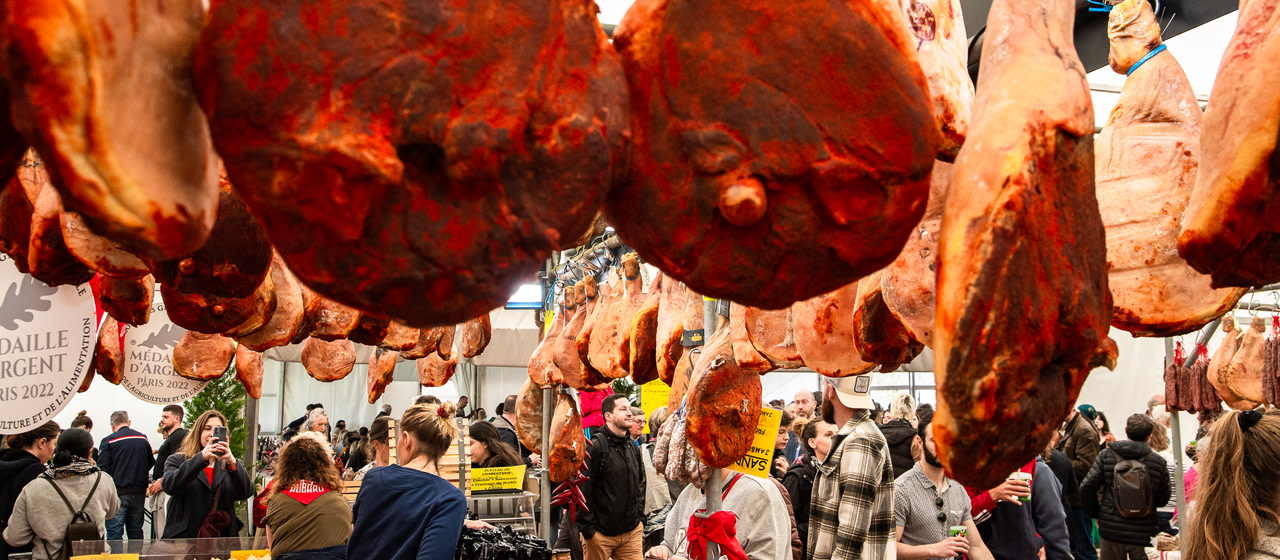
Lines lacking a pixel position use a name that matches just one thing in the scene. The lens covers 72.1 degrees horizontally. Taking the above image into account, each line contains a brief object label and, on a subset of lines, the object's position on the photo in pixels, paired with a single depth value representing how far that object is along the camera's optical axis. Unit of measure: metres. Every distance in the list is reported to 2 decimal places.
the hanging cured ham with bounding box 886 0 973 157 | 1.36
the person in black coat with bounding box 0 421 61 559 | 5.82
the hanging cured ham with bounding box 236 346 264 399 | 4.63
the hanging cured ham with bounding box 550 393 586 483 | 6.12
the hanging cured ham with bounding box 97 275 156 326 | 2.18
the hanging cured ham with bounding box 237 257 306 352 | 2.59
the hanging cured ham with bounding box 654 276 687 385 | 3.55
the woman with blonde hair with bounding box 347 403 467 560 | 4.06
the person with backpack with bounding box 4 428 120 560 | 5.50
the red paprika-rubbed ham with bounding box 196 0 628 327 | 0.76
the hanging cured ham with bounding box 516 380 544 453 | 6.74
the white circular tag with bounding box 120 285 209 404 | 3.99
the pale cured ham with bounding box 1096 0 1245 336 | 1.61
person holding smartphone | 6.34
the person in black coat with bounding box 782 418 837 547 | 6.05
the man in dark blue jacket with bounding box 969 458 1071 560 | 4.75
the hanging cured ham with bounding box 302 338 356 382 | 4.59
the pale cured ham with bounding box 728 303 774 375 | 2.79
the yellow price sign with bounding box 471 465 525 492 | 6.34
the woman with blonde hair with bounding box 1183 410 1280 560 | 3.03
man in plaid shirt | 4.15
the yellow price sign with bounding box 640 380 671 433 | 5.71
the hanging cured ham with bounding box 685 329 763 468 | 2.92
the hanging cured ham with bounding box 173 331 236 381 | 3.90
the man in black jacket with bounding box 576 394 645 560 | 6.75
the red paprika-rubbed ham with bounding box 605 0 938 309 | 0.94
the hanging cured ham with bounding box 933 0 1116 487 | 0.94
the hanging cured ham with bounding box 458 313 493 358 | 5.14
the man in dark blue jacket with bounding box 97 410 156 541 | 7.61
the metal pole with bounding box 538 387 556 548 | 6.25
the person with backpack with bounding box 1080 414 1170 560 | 6.63
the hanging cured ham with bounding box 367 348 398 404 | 5.56
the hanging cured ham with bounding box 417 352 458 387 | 6.00
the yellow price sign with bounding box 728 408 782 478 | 3.87
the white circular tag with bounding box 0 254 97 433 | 2.94
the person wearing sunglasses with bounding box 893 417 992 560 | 4.54
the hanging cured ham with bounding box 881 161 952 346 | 1.78
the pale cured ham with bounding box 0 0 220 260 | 0.65
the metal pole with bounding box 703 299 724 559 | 3.79
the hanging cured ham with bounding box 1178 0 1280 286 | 1.15
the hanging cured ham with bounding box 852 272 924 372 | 2.06
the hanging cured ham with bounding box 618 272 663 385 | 3.88
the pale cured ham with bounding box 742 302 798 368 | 2.57
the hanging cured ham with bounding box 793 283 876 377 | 2.38
